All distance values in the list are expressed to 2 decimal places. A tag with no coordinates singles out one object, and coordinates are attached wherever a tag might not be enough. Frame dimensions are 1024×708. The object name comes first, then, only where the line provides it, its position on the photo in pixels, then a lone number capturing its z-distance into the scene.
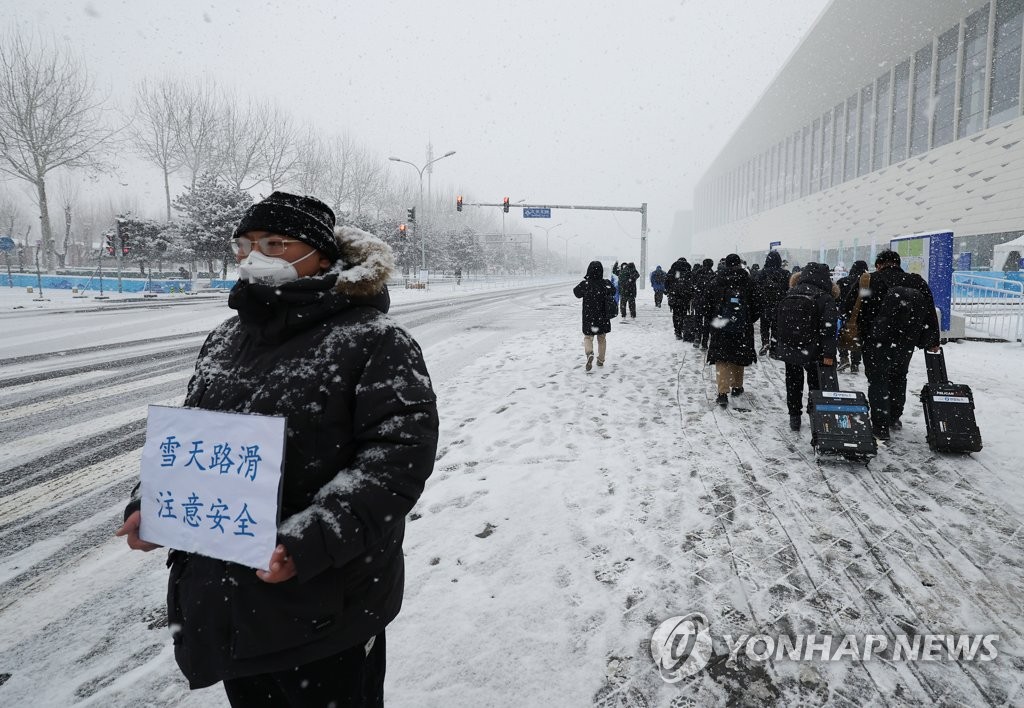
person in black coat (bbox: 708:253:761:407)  6.93
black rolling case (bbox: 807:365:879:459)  4.90
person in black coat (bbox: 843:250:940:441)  5.32
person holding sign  1.42
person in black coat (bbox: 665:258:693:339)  12.62
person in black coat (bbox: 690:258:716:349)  11.17
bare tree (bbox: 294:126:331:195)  47.12
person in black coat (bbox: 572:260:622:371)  8.92
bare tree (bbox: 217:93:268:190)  44.41
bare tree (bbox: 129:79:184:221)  43.72
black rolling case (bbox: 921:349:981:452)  5.10
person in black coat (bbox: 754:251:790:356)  10.23
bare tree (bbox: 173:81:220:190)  43.66
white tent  22.41
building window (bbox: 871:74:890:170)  35.75
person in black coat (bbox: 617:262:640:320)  17.41
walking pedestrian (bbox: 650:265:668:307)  20.92
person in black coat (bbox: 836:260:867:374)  7.50
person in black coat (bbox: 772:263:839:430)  5.67
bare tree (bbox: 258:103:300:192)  45.75
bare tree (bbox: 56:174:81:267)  74.26
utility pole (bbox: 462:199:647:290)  32.53
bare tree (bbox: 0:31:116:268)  34.62
